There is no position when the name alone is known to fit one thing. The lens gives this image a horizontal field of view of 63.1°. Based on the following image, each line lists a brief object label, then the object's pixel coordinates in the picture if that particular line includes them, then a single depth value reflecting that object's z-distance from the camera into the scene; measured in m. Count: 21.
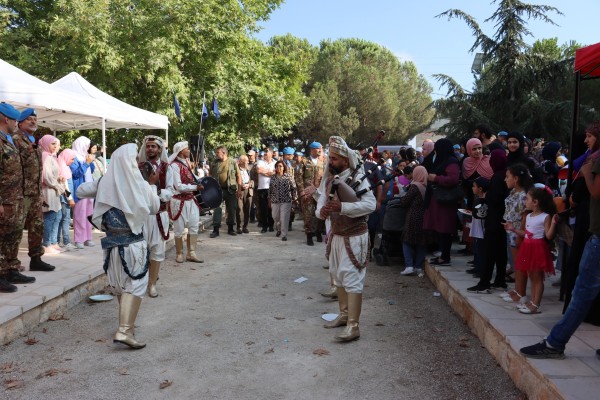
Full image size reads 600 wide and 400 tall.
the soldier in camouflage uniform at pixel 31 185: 6.11
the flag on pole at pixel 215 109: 17.27
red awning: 5.11
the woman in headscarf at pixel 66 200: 8.40
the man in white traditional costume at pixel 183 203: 7.56
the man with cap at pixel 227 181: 11.66
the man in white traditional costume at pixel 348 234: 4.79
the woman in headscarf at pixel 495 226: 5.59
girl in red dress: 4.79
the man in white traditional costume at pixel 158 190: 5.44
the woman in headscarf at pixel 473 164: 7.12
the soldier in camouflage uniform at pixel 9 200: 5.50
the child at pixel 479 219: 5.99
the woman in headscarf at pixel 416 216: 7.41
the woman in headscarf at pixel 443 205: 7.03
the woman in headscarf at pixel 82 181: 8.59
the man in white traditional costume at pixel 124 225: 4.53
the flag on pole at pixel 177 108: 16.67
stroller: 8.00
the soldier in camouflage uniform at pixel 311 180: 10.56
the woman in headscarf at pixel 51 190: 7.73
